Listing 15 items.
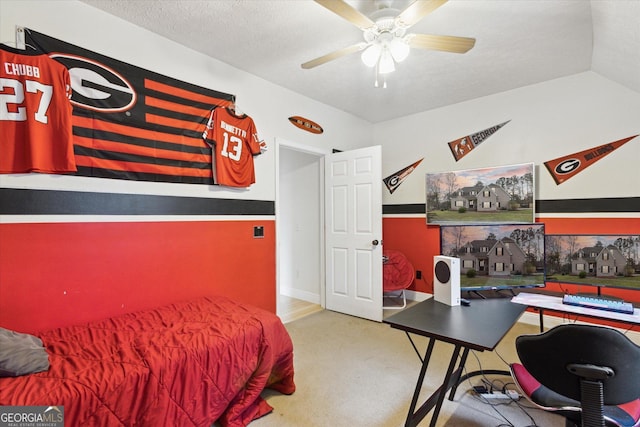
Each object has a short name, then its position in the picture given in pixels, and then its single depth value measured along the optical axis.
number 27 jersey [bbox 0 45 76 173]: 1.75
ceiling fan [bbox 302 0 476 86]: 1.68
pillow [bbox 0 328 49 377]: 1.31
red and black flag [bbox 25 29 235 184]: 2.02
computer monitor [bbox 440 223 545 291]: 2.01
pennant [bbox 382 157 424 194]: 4.26
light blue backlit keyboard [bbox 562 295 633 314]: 1.66
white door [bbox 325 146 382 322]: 3.46
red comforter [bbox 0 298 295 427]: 1.31
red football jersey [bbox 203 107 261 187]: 2.70
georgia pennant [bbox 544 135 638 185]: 2.93
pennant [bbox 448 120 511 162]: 3.62
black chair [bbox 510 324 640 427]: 1.05
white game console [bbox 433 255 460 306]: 1.80
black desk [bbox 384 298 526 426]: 1.36
